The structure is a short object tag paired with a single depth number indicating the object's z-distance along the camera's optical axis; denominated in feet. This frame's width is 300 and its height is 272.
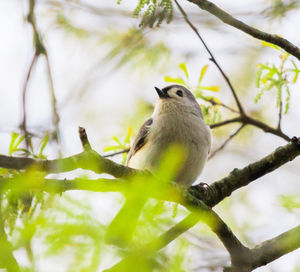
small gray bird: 26.40
